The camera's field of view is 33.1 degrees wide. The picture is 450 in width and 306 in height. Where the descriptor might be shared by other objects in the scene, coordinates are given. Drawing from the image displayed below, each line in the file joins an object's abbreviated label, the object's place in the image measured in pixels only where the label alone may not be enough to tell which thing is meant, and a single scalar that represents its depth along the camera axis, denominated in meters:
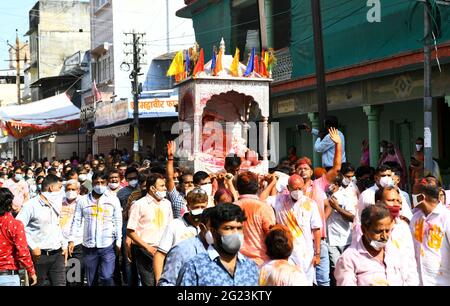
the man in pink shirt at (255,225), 6.91
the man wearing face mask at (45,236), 9.25
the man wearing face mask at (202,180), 8.88
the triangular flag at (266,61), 16.16
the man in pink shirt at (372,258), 5.27
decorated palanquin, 15.50
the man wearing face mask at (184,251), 5.07
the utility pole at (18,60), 53.91
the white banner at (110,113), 33.78
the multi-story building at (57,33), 58.84
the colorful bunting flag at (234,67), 15.88
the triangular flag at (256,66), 16.05
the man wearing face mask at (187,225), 6.52
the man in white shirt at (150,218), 8.53
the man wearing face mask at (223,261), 4.59
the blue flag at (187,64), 16.02
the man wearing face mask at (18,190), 14.45
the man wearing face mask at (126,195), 9.88
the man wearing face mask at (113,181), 10.47
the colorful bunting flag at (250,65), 15.88
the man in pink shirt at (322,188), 8.59
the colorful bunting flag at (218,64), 15.66
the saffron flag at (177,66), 16.39
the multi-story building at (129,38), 42.28
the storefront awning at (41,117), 30.44
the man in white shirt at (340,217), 9.25
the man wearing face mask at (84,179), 12.00
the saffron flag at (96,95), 40.54
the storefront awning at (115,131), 33.88
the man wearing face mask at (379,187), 7.63
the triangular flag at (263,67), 16.19
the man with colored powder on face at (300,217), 7.62
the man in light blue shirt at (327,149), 11.53
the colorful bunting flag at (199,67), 15.63
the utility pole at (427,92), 14.02
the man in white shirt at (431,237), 6.64
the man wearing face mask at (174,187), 8.73
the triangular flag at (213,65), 15.77
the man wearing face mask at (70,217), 10.10
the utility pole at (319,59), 15.21
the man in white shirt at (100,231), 9.62
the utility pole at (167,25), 43.19
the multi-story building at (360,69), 16.89
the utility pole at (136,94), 30.30
